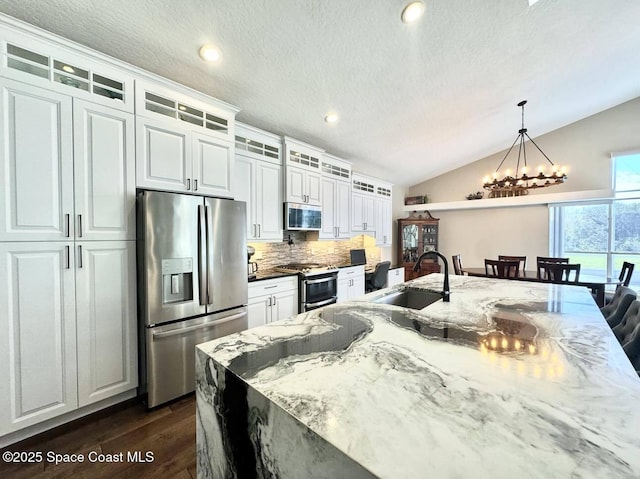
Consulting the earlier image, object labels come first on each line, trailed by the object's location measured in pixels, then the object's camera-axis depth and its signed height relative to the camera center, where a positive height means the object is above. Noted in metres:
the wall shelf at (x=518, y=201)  4.50 +0.66
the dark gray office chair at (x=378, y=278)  4.69 -0.76
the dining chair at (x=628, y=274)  3.39 -0.52
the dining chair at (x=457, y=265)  4.42 -0.51
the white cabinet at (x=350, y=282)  4.12 -0.75
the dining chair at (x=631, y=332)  1.37 -0.57
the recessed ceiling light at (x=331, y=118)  3.28 +1.47
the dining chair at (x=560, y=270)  3.43 -0.47
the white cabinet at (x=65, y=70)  1.65 +1.15
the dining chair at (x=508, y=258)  4.46 -0.39
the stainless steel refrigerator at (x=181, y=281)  2.06 -0.38
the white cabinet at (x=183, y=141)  2.13 +0.84
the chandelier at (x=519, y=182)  3.45 +0.72
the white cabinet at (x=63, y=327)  1.64 -0.61
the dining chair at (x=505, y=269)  3.82 -0.50
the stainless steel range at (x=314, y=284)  3.46 -0.65
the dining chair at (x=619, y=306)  1.83 -0.52
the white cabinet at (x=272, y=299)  2.95 -0.74
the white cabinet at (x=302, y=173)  3.56 +0.89
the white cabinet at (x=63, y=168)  1.63 +0.46
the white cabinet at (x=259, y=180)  3.07 +0.68
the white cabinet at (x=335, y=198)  4.22 +0.61
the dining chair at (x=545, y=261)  3.78 -0.42
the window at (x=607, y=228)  4.50 +0.12
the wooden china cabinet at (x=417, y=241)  6.16 -0.13
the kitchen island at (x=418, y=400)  0.54 -0.44
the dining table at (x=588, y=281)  3.36 -0.61
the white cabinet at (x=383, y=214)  5.50 +0.45
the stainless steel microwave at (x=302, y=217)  3.54 +0.27
